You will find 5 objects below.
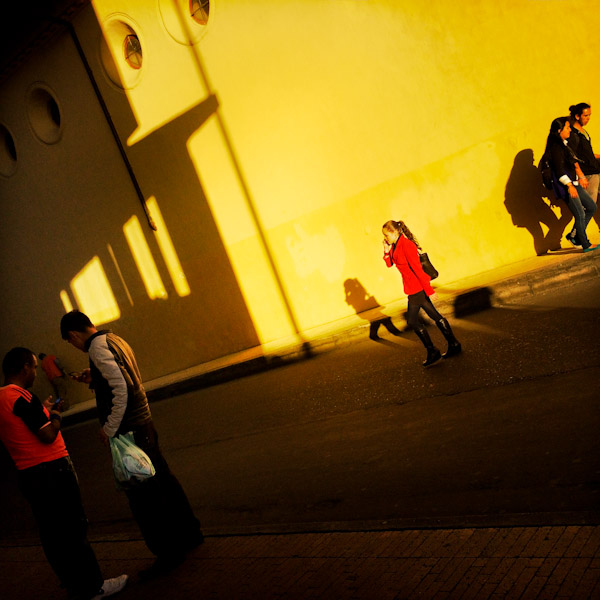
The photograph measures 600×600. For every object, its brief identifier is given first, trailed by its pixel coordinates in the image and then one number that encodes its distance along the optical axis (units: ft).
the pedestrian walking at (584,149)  32.24
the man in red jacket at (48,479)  14.90
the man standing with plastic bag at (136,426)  15.17
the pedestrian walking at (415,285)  25.98
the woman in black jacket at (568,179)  32.14
